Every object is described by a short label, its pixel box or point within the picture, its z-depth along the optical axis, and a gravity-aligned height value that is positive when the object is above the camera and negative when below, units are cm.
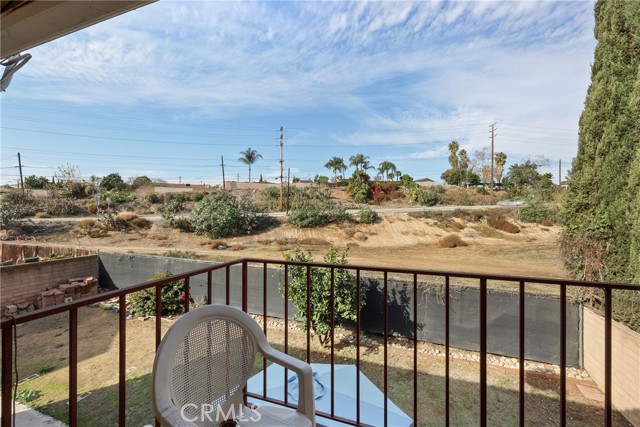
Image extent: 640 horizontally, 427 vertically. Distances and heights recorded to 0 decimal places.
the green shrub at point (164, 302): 649 -204
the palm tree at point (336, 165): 2845 +452
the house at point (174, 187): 2423 +221
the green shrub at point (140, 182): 2416 +266
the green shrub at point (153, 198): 1930 +95
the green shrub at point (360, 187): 2011 +178
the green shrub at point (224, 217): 1248 -25
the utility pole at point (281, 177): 1851 +233
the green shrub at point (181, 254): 870 -131
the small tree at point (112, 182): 2173 +233
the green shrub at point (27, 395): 354 -232
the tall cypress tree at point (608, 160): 386 +71
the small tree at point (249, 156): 2852 +544
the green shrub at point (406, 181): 2294 +247
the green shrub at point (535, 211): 1243 -5
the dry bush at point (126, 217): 1369 -22
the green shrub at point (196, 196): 1868 +105
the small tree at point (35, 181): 1873 +207
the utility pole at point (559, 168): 2009 +302
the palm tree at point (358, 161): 2786 +488
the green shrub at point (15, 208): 1259 +25
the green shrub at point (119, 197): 1811 +98
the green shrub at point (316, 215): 1341 -19
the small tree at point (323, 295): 501 -148
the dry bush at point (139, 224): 1345 -55
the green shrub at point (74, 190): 1836 +148
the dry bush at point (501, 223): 1228 -58
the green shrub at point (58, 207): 1574 +32
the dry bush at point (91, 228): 1255 -70
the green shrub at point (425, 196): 1830 +99
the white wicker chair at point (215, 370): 90 -54
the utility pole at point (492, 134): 2306 +615
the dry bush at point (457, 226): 1288 -70
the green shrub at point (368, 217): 1378 -30
